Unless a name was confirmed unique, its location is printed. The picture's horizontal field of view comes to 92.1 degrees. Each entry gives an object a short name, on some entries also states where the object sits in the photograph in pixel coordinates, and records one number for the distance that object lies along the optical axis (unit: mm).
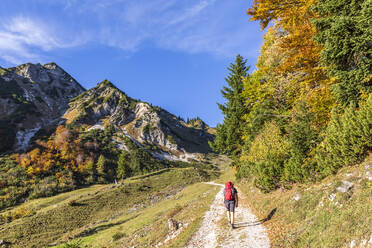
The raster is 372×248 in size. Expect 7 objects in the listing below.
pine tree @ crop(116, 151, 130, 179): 71750
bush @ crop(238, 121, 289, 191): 12605
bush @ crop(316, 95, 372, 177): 7088
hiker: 9305
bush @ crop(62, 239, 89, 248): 9415
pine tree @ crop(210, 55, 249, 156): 26328
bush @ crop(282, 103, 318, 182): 10414
